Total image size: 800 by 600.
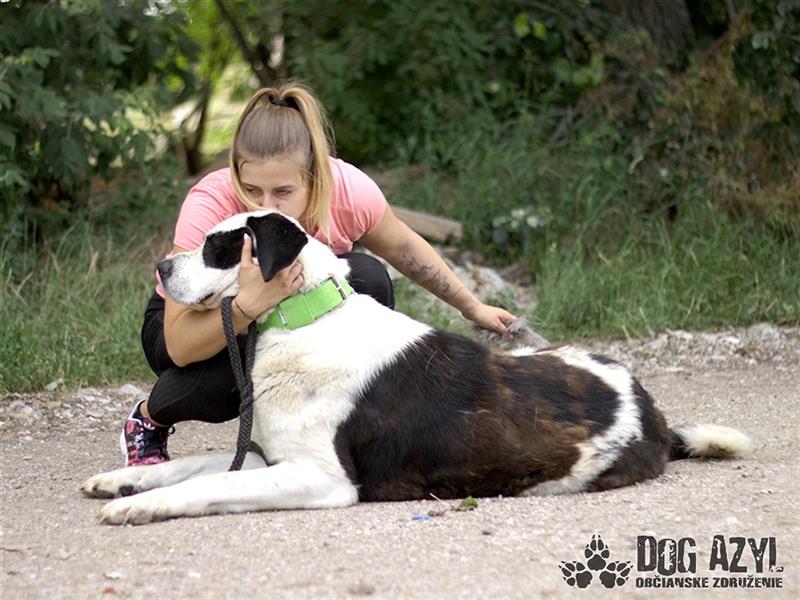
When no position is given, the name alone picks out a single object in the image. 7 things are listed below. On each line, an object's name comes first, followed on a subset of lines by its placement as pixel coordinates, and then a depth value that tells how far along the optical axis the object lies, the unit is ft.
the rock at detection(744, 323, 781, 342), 45.60
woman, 26.76
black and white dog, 25.04
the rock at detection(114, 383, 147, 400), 38.91
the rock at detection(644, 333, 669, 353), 44.91
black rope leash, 25.95
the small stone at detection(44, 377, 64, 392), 38.19
